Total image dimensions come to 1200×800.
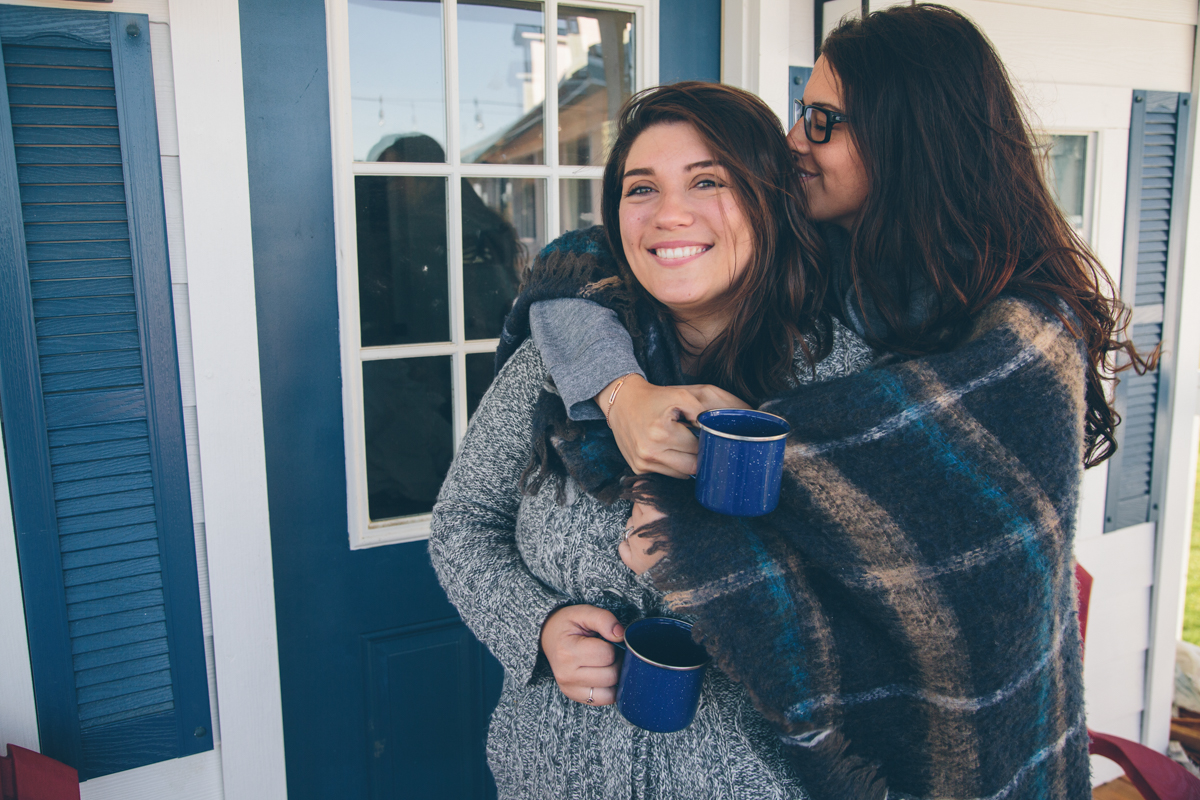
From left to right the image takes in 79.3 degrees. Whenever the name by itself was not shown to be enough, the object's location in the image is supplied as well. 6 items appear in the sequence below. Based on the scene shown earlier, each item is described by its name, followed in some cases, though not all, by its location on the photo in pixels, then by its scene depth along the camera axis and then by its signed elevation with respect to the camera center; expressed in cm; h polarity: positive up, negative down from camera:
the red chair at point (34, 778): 134 -93
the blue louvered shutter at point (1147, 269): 232 -2
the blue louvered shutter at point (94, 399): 134 -24
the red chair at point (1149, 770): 164 -116
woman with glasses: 95 -27
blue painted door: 154 -67
